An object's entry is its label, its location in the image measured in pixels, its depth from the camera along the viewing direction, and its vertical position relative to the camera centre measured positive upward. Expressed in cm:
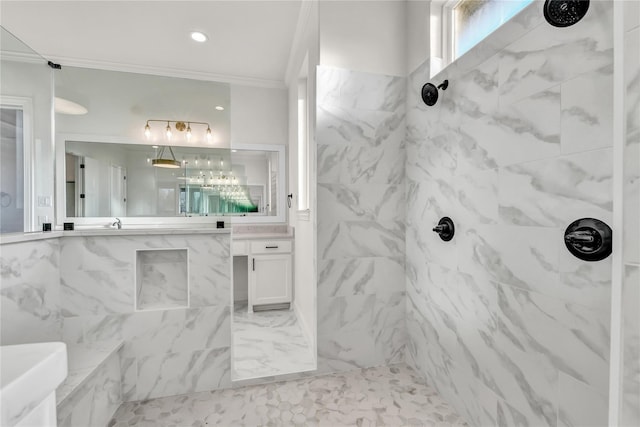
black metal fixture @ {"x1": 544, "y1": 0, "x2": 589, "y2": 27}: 92 +69
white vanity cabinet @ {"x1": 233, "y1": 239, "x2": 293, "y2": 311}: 301 -65
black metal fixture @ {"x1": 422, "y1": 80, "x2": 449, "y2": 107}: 162 +71
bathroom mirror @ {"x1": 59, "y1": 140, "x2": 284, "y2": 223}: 183 +23
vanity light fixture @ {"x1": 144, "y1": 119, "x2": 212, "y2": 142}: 201 +62
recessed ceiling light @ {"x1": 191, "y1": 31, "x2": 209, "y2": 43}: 248 +162
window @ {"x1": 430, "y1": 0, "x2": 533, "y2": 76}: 143 +109
